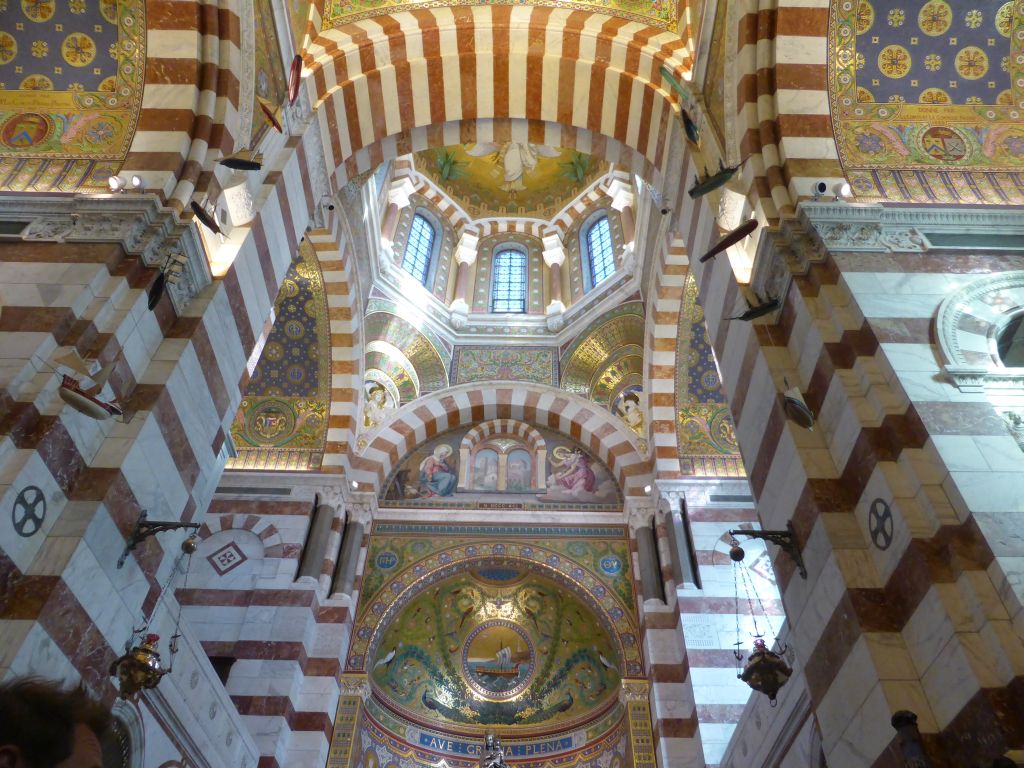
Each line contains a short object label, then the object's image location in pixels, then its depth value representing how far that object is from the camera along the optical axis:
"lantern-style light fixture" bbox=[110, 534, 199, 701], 4.78
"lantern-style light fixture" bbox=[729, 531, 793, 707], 5.50
